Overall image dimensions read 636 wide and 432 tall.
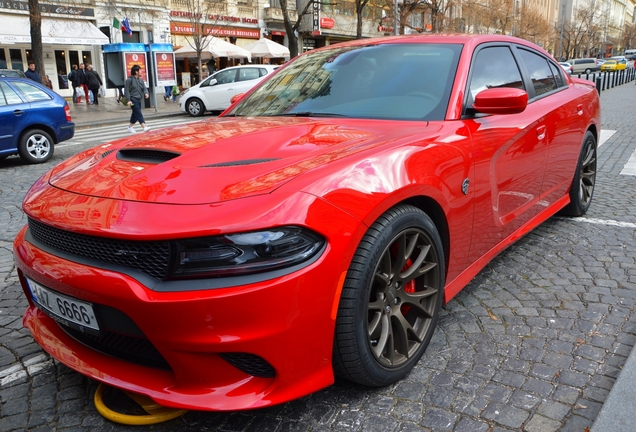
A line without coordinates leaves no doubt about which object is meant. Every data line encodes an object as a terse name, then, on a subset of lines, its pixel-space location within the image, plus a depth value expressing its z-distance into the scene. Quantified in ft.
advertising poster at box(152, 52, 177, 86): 71.92
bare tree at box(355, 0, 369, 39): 89.93
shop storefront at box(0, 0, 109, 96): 84.37
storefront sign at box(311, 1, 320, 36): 122.29
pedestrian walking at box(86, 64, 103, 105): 76.57
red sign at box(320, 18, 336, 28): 132.16
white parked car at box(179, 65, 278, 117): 60.95
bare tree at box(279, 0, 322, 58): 74.69
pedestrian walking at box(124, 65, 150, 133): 46.26
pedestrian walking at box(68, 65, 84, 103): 78.18
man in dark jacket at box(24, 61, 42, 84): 60.59
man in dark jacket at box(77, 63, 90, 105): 77.77
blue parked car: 29.86
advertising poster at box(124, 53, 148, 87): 69.50
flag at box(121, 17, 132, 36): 80.33
